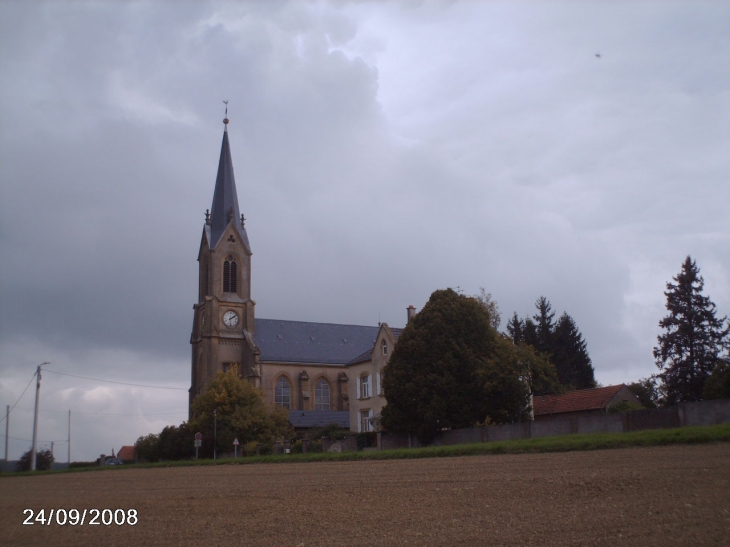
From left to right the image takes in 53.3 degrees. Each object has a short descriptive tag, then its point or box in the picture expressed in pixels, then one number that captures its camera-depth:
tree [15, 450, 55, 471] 62.28
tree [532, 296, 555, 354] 84.06
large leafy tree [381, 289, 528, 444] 42.81
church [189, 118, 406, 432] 81.69
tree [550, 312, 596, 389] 82.12
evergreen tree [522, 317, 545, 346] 84.62
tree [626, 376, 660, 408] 57.15
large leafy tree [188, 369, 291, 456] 58.88
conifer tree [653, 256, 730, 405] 53.69
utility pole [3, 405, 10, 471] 59.43
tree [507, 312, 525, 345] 86.85
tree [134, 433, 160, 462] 64.19
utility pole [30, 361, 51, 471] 57.68
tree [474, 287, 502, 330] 60.38
